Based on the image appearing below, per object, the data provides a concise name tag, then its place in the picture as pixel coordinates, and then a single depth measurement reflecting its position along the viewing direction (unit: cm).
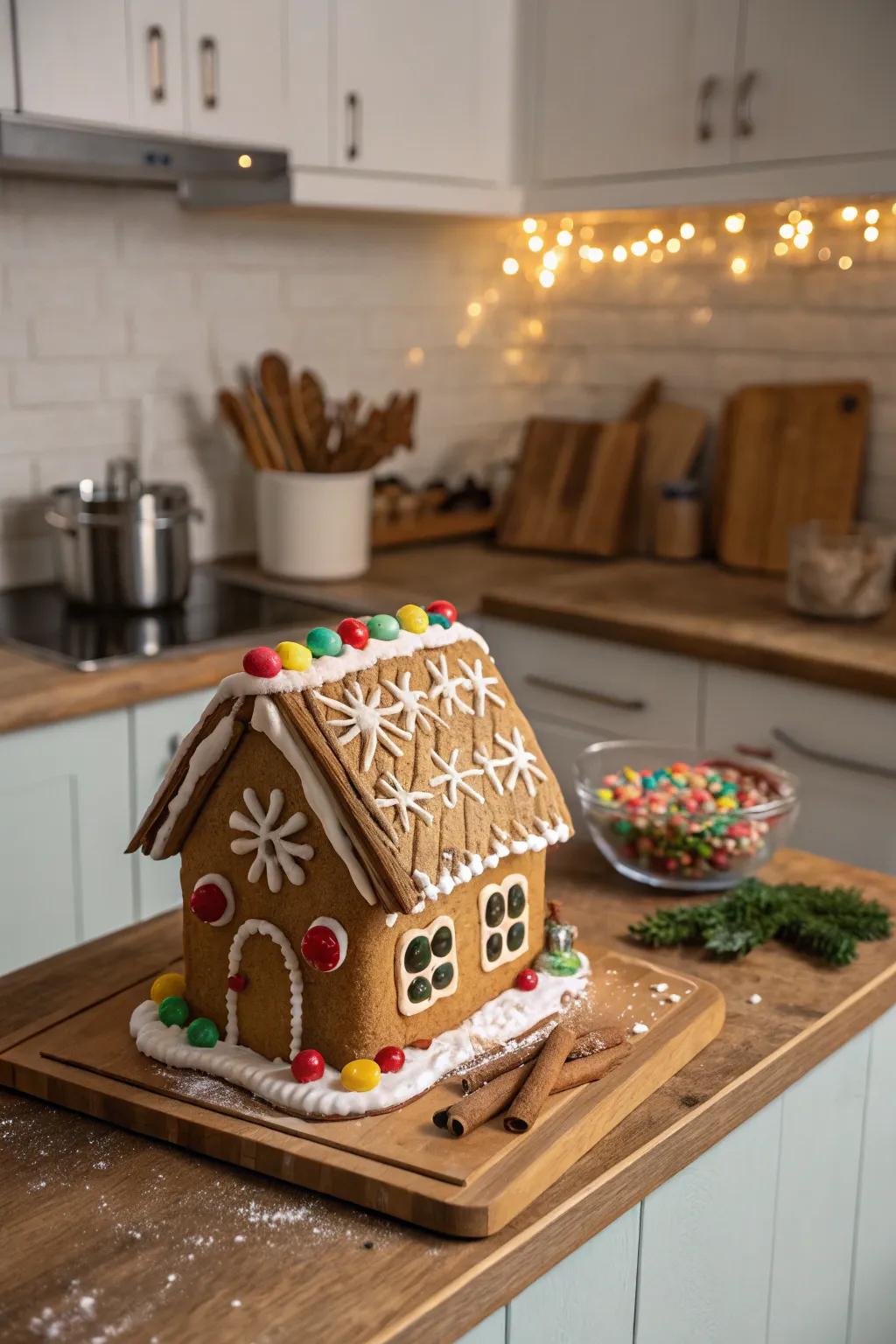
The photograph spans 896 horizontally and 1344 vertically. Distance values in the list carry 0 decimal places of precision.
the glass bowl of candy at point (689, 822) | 148
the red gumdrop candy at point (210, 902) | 112
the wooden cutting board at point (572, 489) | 346
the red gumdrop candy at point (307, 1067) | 107
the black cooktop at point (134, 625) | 248
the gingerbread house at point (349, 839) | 106
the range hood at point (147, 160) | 238
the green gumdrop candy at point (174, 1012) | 116
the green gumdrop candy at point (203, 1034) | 113
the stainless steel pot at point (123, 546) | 268
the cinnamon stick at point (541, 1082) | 102
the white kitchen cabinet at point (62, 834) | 226
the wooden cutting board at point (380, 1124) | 96
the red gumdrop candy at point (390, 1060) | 109
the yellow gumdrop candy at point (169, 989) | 120
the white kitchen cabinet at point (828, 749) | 242
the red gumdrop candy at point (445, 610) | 125
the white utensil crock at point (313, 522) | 304
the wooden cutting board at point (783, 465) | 314
